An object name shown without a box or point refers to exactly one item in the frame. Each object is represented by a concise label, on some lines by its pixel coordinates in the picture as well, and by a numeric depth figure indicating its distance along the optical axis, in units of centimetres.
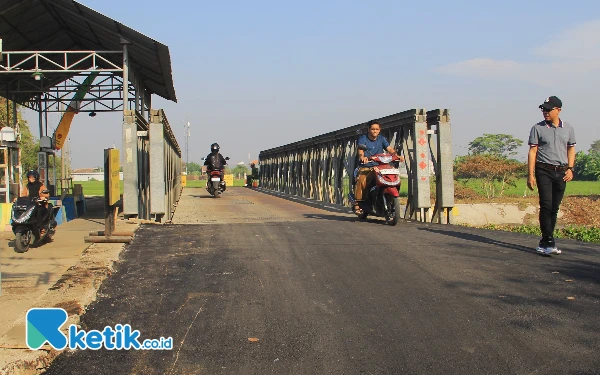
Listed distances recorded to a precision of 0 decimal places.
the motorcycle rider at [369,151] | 1027
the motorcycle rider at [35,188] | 994
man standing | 662
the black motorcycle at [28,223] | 881
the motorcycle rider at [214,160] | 2206
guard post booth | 1592
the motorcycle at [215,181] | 2217
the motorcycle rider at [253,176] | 4662
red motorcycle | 954
